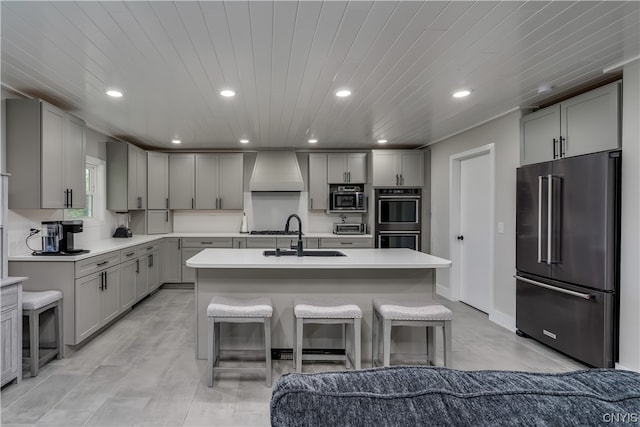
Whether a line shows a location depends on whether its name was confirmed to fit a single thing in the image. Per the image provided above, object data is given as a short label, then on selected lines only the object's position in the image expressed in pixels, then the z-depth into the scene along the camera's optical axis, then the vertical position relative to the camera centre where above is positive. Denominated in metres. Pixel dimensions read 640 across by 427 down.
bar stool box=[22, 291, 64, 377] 2.54 -0.87
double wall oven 5.47 -0.12
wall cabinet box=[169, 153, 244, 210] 5.64 +0.57
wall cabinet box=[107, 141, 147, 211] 4.66 +0.55
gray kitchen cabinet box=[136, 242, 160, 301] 4.38 -0.82
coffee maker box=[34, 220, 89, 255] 3.09 -0.24
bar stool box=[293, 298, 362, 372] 2.38 -0.78
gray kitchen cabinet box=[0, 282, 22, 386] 2.28 -0.88
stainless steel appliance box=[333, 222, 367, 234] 5.65 -0.28
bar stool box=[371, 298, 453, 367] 2.37 -0.78
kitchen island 2.83 -0.67
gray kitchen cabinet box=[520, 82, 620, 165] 2.53 +0.77
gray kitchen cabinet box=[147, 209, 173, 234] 5.43 -0.15
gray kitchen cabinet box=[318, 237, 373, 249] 5.39 -0.49
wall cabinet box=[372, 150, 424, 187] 5.45 +0.76
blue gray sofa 0.67 -0.41
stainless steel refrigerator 2.48 -0.36
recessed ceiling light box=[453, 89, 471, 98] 2.95 +1.13
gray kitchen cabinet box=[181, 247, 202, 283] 5.34 -0.91
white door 4.18 -0.26
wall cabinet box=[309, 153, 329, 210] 5.65 +0.55
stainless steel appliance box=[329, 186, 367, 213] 5.59 +0.21
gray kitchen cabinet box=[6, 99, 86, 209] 2.87 +0.56
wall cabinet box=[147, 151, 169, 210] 5.32 +0.56
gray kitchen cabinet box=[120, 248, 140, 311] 3.88 -0.82
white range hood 5.50 +0.70
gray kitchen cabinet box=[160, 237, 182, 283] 5.32 -0.79
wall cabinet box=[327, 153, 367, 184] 5.66 +0.80
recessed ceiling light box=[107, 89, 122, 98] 2.91 +1.11
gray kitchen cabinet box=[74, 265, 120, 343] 3.00 -0.91
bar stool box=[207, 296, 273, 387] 2.35 -0.77
